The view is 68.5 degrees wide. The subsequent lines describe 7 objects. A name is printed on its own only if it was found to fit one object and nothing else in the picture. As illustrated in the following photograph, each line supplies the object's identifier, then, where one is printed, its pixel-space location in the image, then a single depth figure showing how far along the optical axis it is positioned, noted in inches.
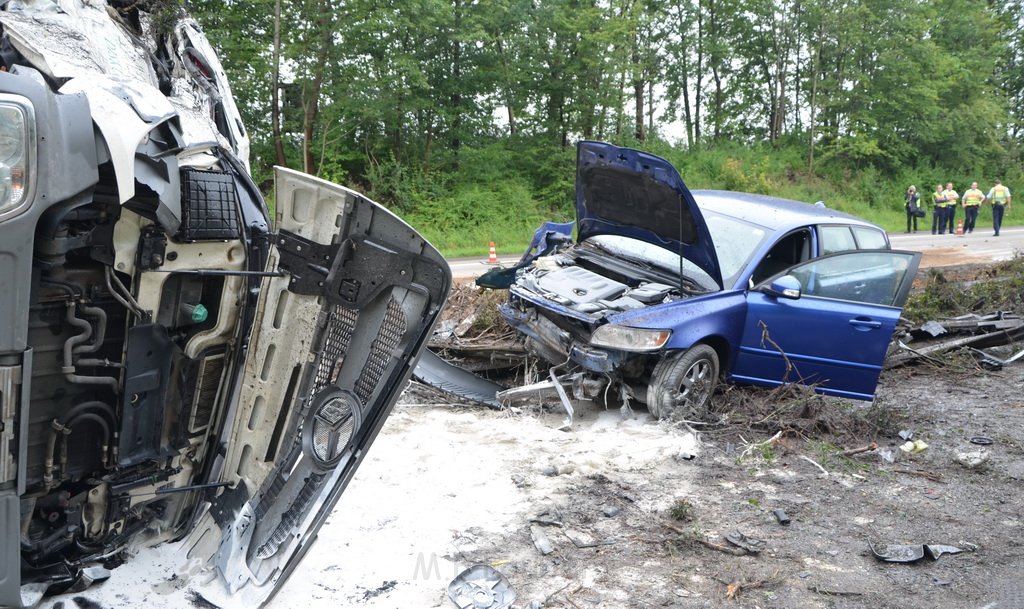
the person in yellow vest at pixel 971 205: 827.4
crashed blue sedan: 225.6
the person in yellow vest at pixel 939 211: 821.2
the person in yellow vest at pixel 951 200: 815.1
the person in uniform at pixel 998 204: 811.4
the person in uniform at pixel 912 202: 879.7
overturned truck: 99.1
